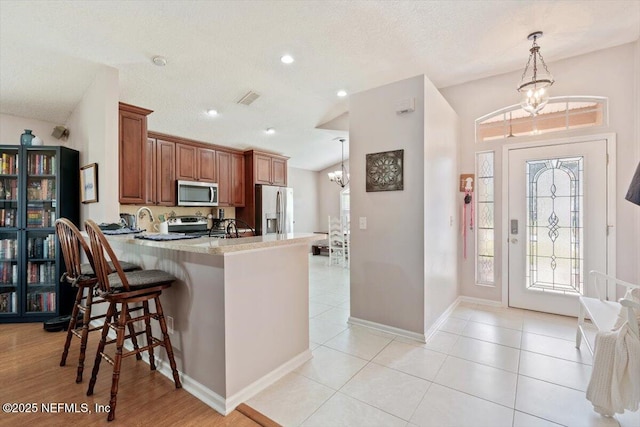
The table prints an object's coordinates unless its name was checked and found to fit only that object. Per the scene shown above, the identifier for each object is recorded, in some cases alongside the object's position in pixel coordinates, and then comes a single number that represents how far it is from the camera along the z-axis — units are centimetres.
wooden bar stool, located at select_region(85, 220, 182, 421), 173
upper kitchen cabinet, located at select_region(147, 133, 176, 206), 454
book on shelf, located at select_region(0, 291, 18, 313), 331
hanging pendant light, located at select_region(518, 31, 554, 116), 284
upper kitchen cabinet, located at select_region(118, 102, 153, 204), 338
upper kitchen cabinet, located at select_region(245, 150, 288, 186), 589
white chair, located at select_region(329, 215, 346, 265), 648
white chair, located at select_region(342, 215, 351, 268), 647
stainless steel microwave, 487
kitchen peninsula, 179
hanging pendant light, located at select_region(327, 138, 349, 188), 677
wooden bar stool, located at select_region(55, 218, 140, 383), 192
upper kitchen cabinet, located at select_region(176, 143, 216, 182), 495
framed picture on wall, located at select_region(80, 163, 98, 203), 313
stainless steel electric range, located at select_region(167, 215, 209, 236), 484
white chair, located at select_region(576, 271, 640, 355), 163
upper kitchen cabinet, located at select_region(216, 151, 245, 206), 556
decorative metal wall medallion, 285
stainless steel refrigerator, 585
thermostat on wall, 272
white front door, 317
